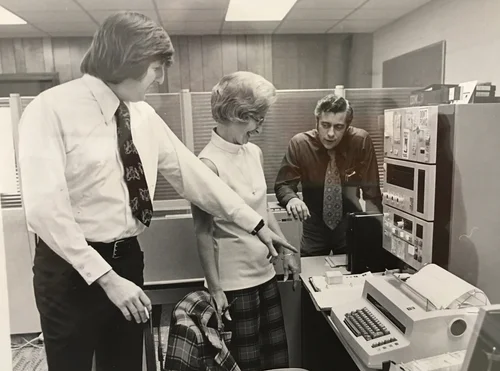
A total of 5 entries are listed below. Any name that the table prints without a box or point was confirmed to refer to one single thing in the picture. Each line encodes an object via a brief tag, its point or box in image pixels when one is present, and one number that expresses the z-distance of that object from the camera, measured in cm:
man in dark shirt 139
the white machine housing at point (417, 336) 107
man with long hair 91
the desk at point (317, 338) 161
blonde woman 118
